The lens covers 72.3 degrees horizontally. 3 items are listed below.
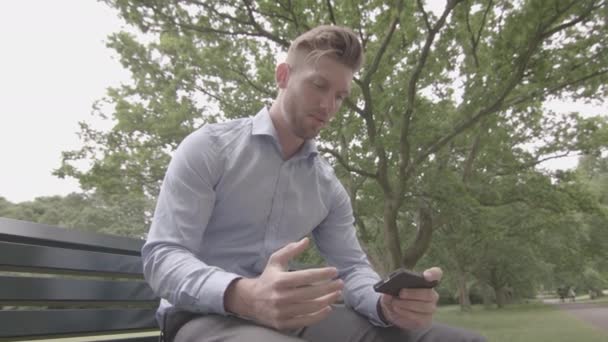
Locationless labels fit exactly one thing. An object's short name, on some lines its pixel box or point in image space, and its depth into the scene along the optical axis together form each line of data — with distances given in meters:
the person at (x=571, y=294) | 49.40
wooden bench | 1.50
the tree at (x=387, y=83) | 6.85
